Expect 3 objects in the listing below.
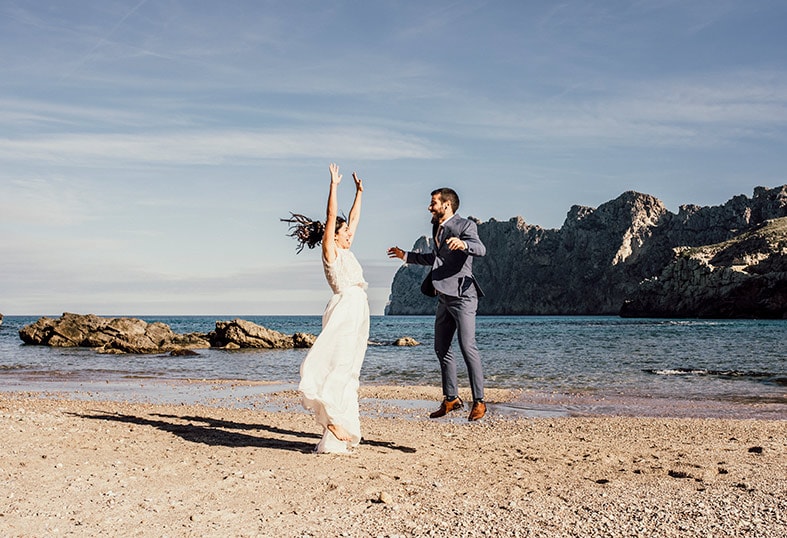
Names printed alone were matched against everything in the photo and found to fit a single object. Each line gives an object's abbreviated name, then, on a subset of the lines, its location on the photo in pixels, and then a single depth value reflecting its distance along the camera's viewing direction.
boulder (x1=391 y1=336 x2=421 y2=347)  48.19
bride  7.61
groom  8.17
